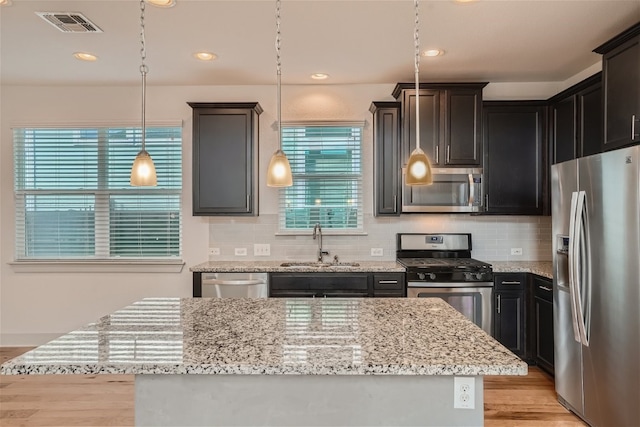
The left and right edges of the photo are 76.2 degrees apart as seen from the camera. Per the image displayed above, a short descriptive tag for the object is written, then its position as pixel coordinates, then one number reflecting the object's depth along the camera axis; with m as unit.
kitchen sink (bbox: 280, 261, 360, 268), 3.76
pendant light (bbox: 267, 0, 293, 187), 1.97
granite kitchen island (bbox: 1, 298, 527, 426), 1.36
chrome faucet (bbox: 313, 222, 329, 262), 4.10
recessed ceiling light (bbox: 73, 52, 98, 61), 3.38
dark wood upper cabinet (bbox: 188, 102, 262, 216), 3.89
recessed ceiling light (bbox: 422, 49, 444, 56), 3.25
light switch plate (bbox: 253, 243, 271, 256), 4.20
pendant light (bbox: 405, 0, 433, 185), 1.81
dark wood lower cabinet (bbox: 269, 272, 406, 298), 3.56
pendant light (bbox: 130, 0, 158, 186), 2.06
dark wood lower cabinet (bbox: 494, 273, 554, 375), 3.53
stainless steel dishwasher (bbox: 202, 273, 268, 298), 3.58
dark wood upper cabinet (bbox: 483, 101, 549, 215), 3.87
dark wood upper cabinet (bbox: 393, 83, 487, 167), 3.77
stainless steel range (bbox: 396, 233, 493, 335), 3.51
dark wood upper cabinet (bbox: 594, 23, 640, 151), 2.58
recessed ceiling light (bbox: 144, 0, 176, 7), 2.46
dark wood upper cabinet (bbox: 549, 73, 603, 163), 3.21
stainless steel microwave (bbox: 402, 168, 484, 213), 3.81
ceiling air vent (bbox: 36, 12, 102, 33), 2.68
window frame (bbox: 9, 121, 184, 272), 4.21
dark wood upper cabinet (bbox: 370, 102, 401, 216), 3.89
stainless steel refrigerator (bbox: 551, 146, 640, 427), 2.21
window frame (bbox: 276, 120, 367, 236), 4.18
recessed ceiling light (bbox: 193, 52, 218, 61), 3.34
